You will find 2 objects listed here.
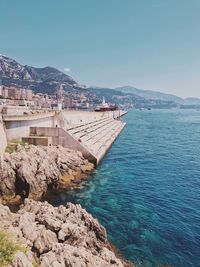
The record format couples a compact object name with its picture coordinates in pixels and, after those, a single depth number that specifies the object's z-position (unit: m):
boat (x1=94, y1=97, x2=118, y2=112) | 128.58
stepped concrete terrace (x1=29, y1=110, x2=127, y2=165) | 39.70
